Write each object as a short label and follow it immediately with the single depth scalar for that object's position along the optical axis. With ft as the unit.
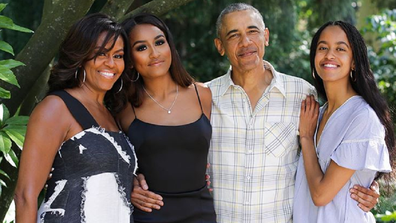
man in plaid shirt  10.33
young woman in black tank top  9.68
